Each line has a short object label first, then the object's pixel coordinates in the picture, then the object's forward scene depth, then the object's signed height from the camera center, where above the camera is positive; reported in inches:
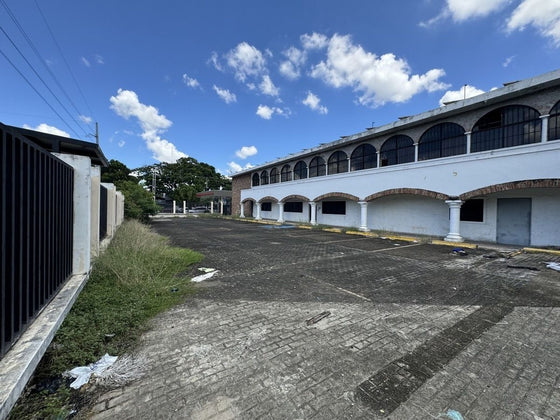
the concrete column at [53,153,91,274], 163.8 -4.7
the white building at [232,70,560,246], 371.6 +79.2
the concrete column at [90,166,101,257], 211.7 -8.6
